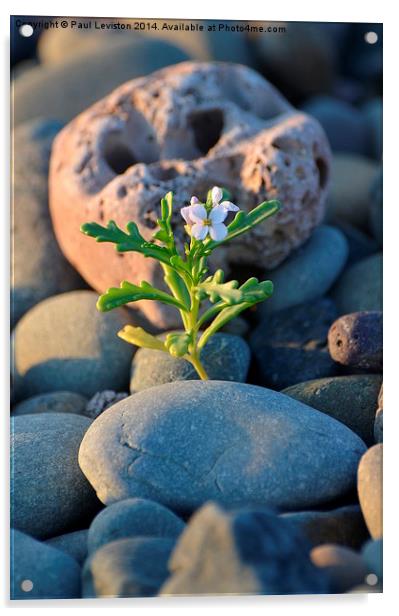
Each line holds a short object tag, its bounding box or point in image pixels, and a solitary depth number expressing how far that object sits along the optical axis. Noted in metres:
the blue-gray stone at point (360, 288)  3.08
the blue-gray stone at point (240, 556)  1.64
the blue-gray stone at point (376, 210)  3.44
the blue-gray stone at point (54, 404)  2.79
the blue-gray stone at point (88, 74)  3.92
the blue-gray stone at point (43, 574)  2.00
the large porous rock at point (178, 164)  2.88
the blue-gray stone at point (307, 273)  3.09
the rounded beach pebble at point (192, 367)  2.67
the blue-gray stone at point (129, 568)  1.83
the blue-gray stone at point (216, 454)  2.14
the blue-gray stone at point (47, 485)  2.26
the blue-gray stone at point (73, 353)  2.89
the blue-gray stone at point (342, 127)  4.29
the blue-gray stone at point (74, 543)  2.15
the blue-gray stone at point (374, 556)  1.97
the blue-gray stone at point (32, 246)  3.19
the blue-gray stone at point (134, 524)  2.01
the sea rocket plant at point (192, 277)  2.29
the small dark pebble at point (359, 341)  2.64
